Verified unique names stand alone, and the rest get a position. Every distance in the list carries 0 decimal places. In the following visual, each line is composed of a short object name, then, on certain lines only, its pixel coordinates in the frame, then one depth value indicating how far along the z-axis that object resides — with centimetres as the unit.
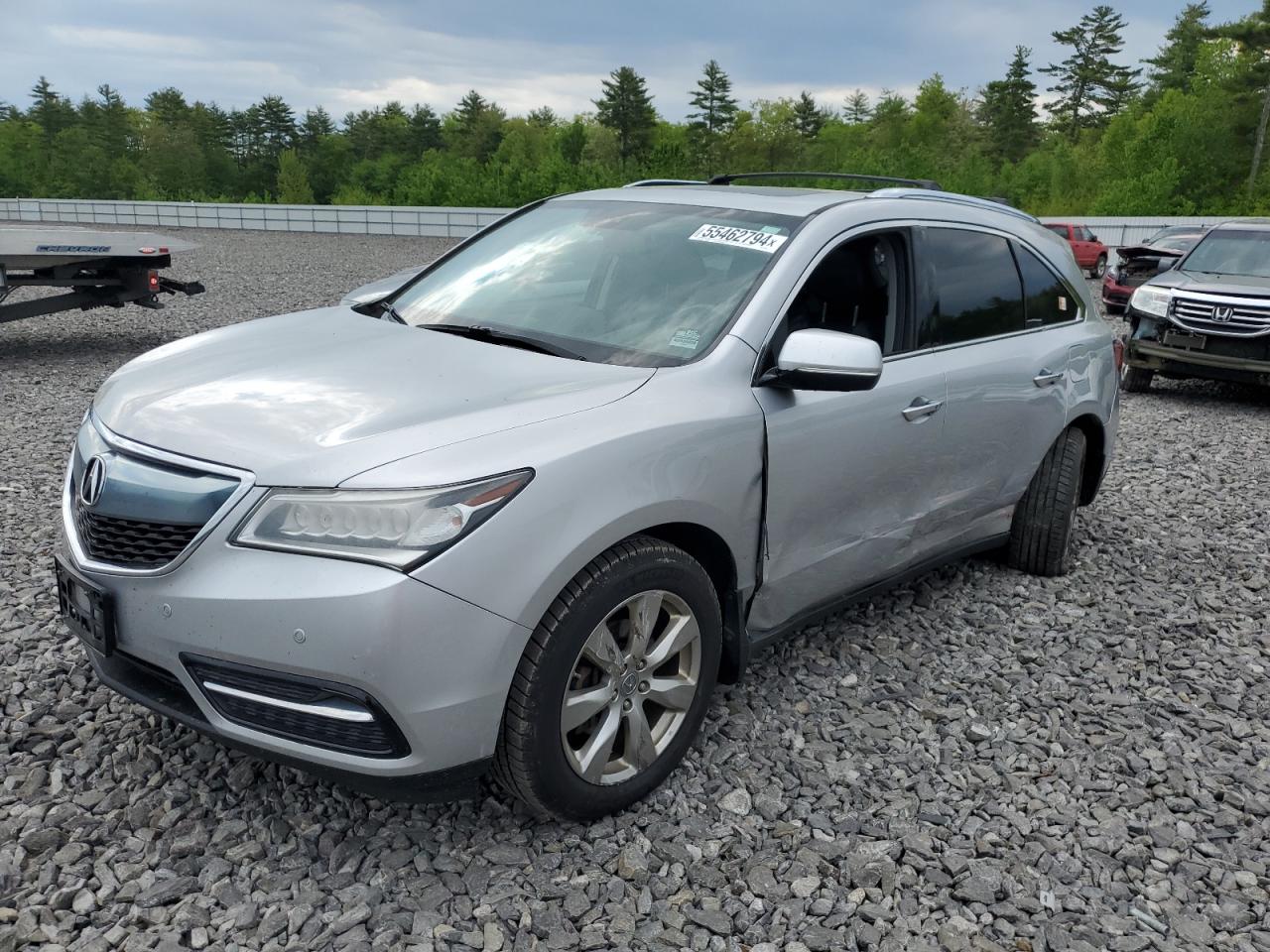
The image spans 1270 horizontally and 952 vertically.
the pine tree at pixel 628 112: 8531
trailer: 988
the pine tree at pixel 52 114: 9462
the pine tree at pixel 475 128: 9856
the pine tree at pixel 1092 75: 8400
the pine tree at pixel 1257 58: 6159
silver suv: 246
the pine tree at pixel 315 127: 9519
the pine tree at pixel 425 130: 9481
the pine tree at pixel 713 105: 8800
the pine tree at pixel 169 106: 10100
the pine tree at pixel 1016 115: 8431
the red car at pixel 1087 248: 2688
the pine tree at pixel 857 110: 10744
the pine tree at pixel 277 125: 9300
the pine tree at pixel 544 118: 11256
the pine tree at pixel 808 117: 9706
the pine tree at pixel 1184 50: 7419
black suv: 979
